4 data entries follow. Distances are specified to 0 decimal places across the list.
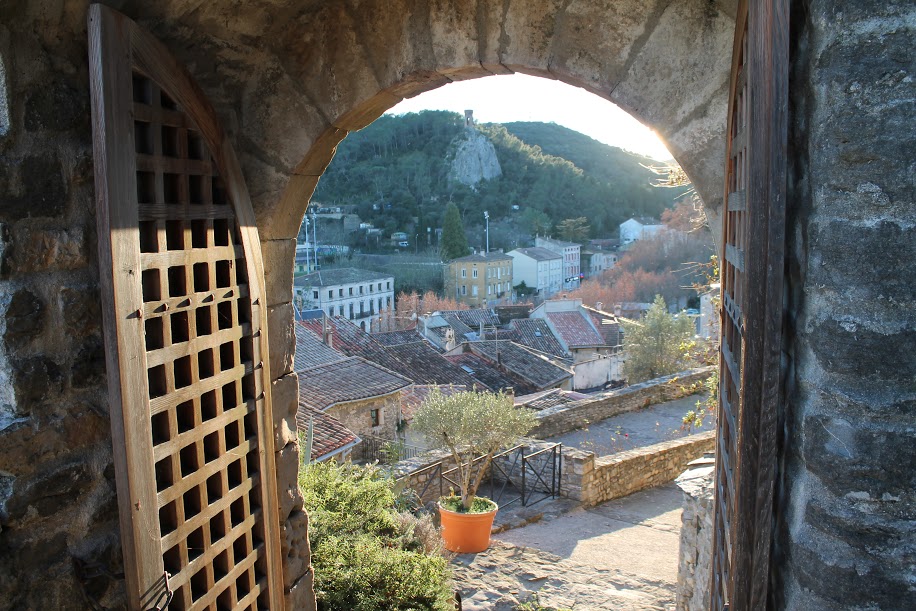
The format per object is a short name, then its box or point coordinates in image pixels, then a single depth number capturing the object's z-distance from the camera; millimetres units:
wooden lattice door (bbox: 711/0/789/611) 1233
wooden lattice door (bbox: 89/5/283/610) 1788
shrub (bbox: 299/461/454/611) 3719
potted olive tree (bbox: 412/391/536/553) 6414
